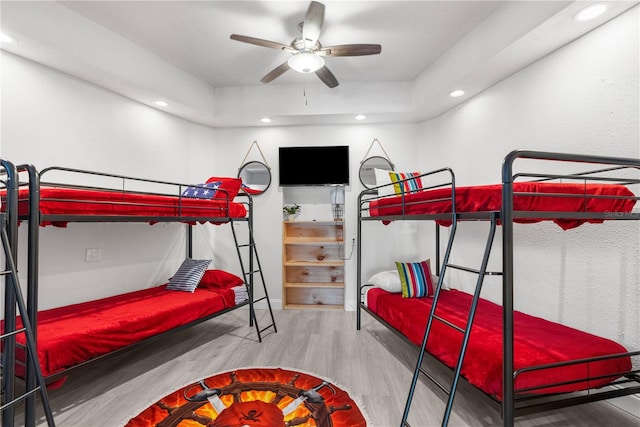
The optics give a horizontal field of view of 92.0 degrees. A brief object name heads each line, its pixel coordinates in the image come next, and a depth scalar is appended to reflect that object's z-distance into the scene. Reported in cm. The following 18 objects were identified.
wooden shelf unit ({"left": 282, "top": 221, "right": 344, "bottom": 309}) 414
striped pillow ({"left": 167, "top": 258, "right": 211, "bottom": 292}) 311
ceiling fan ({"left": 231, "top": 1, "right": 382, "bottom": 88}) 215
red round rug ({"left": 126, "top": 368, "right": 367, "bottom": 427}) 180
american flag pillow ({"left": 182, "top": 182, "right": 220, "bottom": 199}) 302
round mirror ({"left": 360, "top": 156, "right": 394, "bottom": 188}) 405
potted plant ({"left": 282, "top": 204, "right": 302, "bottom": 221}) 412
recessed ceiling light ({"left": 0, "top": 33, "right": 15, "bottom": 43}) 208
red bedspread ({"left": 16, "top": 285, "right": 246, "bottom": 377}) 181
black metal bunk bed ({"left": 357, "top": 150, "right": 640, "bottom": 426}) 135
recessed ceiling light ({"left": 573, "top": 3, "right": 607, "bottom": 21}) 185
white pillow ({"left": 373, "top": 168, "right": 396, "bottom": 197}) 323
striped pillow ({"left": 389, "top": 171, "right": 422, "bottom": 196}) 269
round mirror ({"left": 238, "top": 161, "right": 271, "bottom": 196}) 413
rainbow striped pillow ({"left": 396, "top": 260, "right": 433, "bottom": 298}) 281
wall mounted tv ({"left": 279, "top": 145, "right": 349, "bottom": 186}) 405
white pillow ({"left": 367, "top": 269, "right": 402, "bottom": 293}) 295
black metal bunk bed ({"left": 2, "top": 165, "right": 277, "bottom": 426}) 160
